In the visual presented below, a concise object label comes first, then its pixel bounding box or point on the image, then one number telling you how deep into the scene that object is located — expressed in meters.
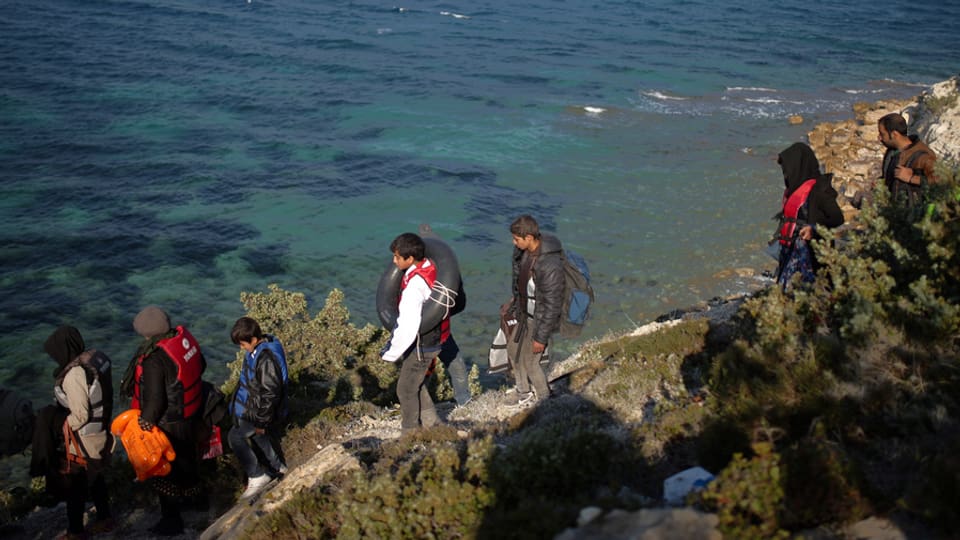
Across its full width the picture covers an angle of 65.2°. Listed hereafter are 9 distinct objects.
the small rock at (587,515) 3.92
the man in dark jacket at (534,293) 6.91
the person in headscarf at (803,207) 6.99
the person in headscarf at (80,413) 6.33
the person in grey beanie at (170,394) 6.25
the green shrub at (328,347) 10.48
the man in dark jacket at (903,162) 6.87
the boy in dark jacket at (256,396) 6.48
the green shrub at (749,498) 3.68
